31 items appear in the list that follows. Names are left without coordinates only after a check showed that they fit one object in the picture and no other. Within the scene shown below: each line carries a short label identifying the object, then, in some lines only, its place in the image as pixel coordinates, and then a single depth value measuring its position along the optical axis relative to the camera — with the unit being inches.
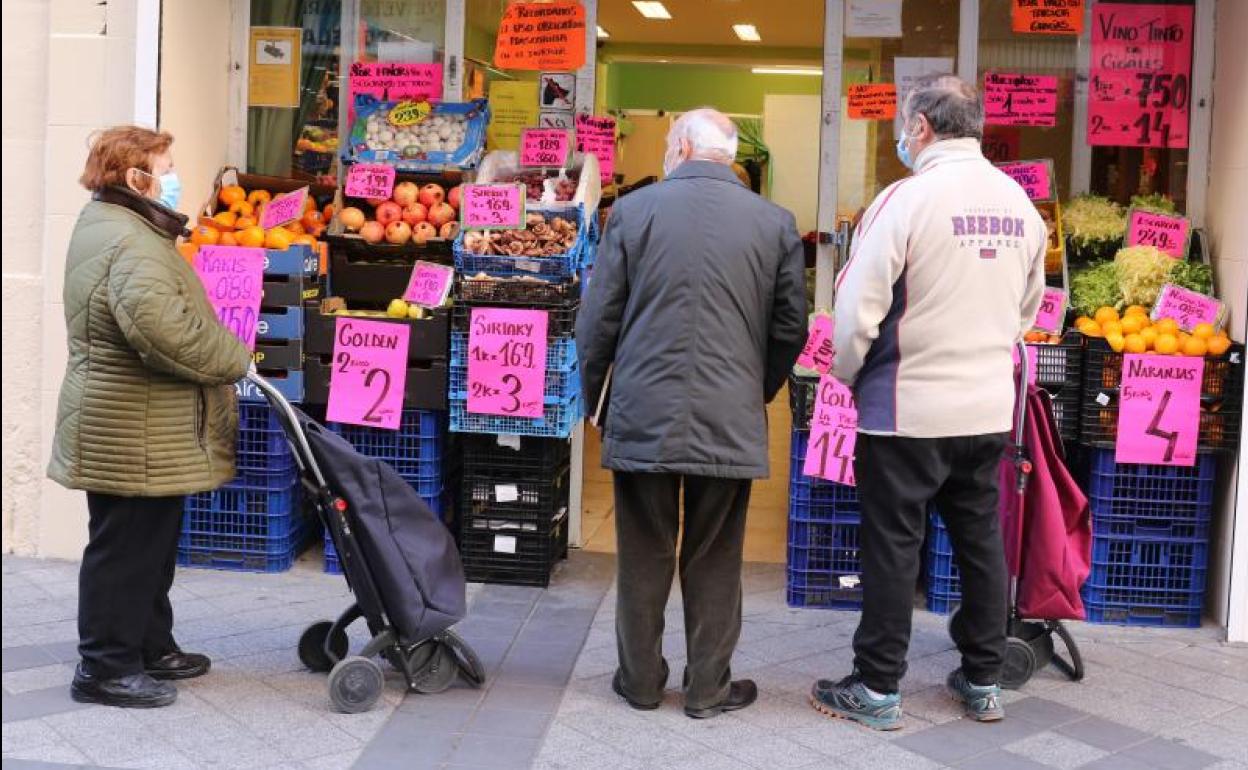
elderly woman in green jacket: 177.8
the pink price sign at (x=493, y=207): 251.1
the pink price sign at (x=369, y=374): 250.4
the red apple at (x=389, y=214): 268.5
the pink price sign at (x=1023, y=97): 274.7
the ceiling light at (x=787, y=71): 784.7
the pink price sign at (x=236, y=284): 250.8
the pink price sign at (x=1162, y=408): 233.9
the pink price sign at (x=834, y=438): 235.8
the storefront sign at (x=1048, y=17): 272.4
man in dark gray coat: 180.7
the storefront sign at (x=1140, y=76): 269.4
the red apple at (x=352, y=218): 268.2
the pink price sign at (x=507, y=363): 245.0
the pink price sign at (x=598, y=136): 283.3
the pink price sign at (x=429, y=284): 255.1
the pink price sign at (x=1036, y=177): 269.3
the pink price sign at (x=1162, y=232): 258.7
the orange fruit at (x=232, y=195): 274.1
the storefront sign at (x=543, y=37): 277.3
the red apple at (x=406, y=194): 269.9
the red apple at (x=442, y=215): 267.6
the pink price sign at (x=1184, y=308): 242.7
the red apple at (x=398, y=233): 265.7
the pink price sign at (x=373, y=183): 271.9
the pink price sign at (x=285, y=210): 269.4
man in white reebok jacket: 177.9
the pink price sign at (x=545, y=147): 277.7
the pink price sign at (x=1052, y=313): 246.1
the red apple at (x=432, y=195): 270.5
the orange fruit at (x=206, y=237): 258.5
